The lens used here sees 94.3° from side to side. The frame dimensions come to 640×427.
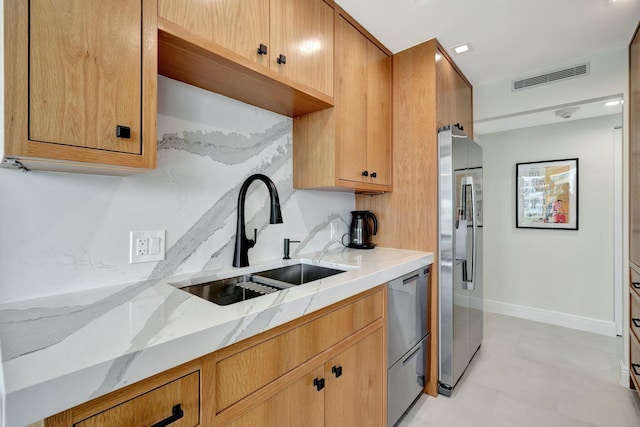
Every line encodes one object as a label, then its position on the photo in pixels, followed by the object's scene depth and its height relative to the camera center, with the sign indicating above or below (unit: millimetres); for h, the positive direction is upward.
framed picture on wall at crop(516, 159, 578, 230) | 3281 +255
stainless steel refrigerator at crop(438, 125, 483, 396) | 2064 -237
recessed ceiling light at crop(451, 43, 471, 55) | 2201 +1267
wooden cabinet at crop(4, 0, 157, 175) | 759 +365
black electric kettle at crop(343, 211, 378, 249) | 2342 -118
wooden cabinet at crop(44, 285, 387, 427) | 692 -521
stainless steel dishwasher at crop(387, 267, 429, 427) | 1678 -776
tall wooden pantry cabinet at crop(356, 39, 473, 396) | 2121 +454
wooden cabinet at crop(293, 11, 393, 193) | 1802 +561
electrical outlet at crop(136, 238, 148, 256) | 1241 -143
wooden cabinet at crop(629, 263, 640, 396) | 1875 -720
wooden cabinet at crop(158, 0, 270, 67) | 1069 +759
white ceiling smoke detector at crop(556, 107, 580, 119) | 2814 +1028
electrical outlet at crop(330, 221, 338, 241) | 2314 -120
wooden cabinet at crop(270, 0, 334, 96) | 1419 +905
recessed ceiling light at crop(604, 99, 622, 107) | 2514 +1010
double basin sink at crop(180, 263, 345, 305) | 1354 -352
